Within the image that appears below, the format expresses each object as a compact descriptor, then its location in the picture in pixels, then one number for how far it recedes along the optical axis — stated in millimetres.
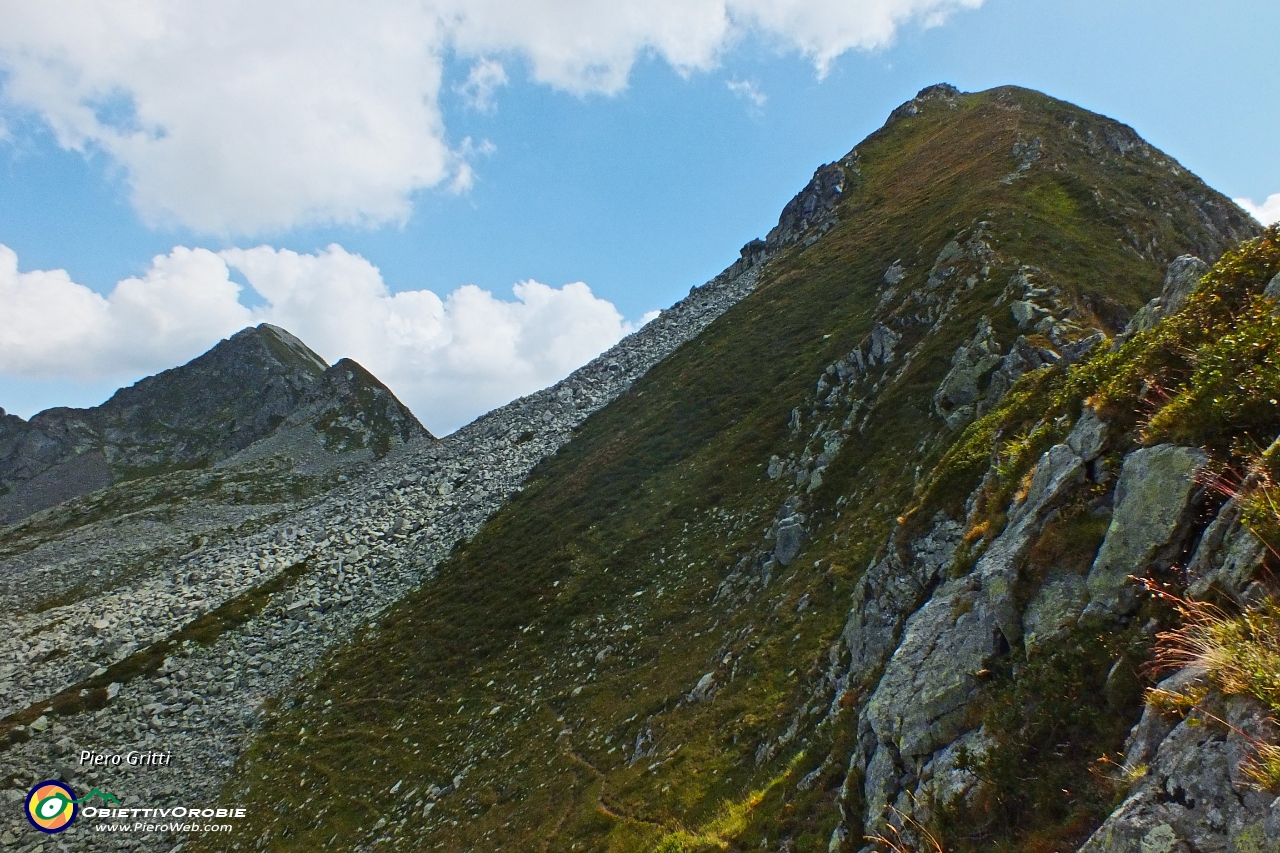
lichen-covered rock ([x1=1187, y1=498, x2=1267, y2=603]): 7242
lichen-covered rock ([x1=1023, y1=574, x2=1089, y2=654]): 9750
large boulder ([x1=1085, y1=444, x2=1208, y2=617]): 9023
